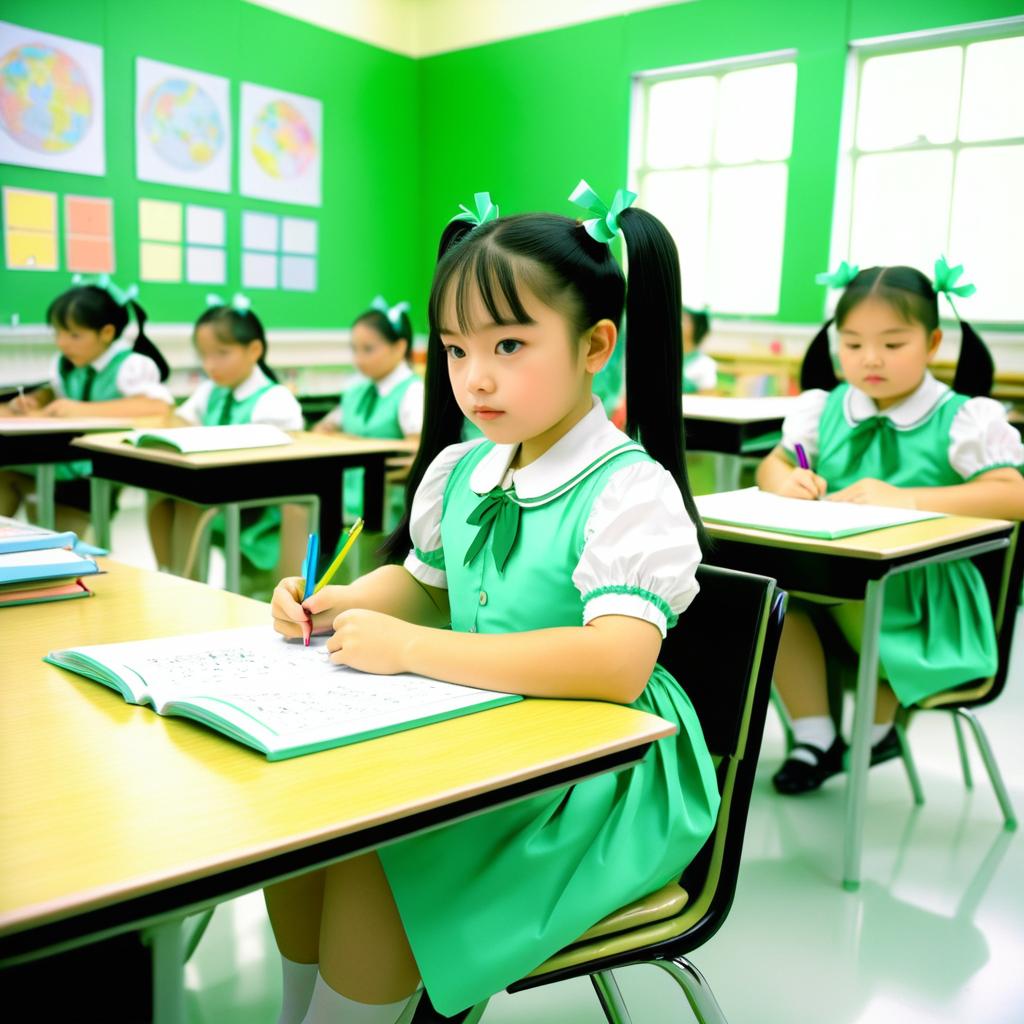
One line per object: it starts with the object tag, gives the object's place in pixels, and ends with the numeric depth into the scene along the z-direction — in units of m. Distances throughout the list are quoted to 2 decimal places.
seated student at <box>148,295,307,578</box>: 3.27
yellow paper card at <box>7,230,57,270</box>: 5.25
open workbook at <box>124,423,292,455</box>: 2.54
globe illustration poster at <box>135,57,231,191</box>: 5.73
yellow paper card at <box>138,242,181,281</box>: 5.82
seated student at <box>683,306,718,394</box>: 5.11
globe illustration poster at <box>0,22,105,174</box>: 5.13
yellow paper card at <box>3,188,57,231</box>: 5.20
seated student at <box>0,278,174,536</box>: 3.51
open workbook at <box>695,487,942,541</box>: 1.78
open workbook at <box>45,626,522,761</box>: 0.75
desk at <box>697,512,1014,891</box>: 1.72
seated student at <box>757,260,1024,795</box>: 2.07
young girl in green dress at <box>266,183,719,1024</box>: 0.86
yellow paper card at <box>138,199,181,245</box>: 5.77
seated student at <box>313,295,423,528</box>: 3.69
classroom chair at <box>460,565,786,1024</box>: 0.95
